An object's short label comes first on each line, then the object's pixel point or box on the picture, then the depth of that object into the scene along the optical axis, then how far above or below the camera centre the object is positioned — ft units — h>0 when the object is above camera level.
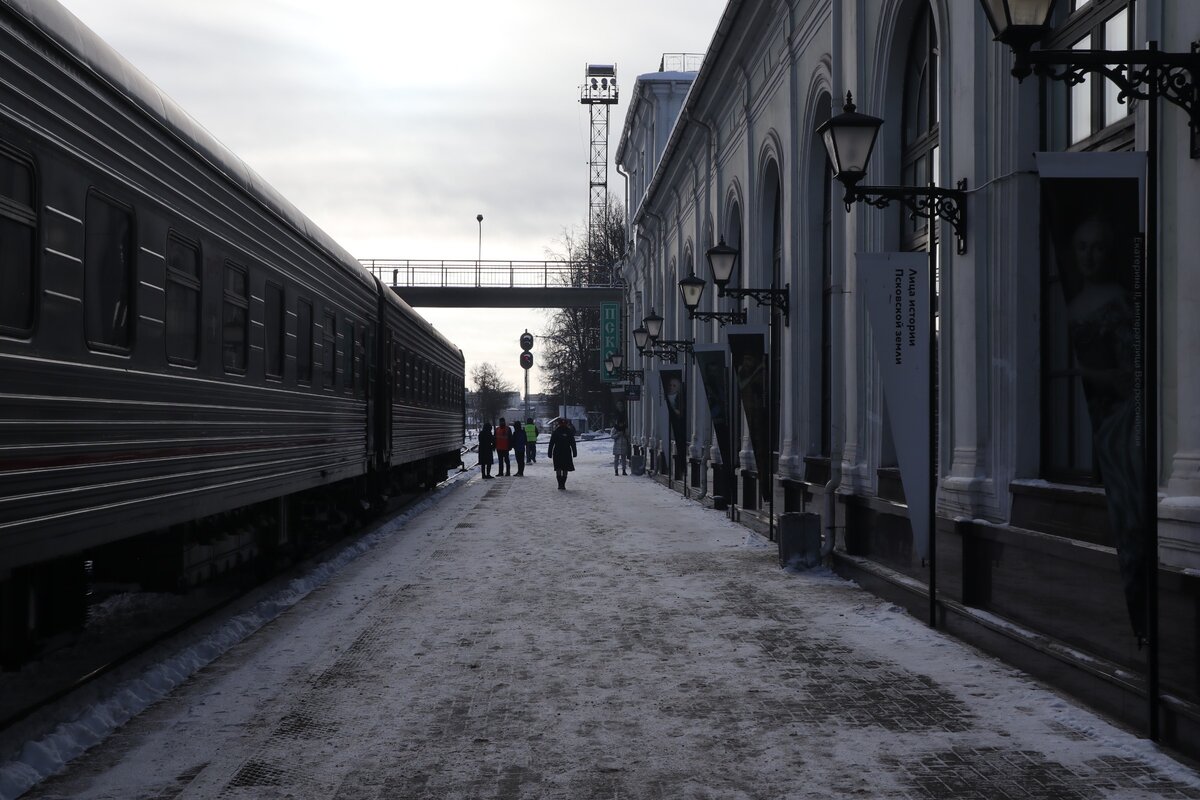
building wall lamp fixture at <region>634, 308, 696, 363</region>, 71.02 +5.37
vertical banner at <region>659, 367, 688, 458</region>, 75.51 +1.16
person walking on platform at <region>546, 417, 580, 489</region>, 86.07 -2.61
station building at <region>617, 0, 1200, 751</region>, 18.37 +1.83
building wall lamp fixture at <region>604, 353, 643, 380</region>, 114.28 +5.59
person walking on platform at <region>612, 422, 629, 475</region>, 113.70 -2.49
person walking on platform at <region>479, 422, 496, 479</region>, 106.46 -2.77
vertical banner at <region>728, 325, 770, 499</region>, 48.57 +1.98
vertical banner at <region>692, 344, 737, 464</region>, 56.80 +1.82
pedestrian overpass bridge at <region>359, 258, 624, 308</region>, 144.46 +15.80
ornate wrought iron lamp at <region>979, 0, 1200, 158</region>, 16.44 +5.19
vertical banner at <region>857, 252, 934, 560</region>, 28.37 +1.71
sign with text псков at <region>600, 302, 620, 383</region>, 150.51 +11.74
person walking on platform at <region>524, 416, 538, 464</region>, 131.59 -2.30
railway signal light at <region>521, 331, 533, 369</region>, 135.20 +8.10
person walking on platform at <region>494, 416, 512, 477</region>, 107.61 -2.32
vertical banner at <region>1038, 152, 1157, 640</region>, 18.04 +1.85
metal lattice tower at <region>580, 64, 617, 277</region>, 227.81 +61.14
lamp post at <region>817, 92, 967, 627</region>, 26.40 +5.28
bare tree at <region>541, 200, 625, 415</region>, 227.20 +18.19
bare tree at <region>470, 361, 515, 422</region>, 406.41 +9.78
